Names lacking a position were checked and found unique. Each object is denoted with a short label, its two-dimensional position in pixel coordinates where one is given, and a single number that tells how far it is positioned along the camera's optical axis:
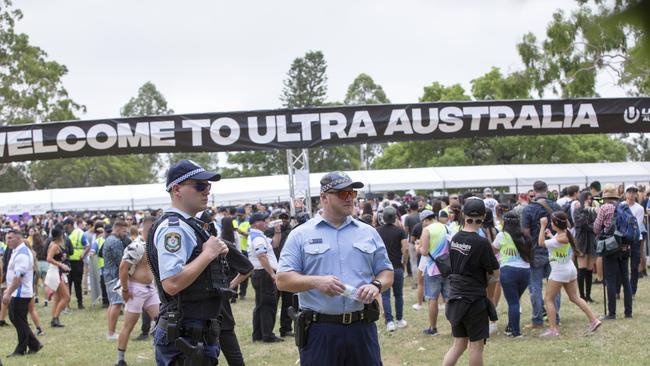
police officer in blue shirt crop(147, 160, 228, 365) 4.01
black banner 14.66
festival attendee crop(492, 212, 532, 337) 9.21
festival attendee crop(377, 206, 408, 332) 10.64
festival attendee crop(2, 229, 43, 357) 9.97
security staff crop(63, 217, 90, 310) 15.25
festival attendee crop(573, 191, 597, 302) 12.12
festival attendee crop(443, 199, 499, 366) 6.59
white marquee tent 30.72
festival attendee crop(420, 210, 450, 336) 10.17
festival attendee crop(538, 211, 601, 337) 9.20
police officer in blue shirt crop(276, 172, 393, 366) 4.45
